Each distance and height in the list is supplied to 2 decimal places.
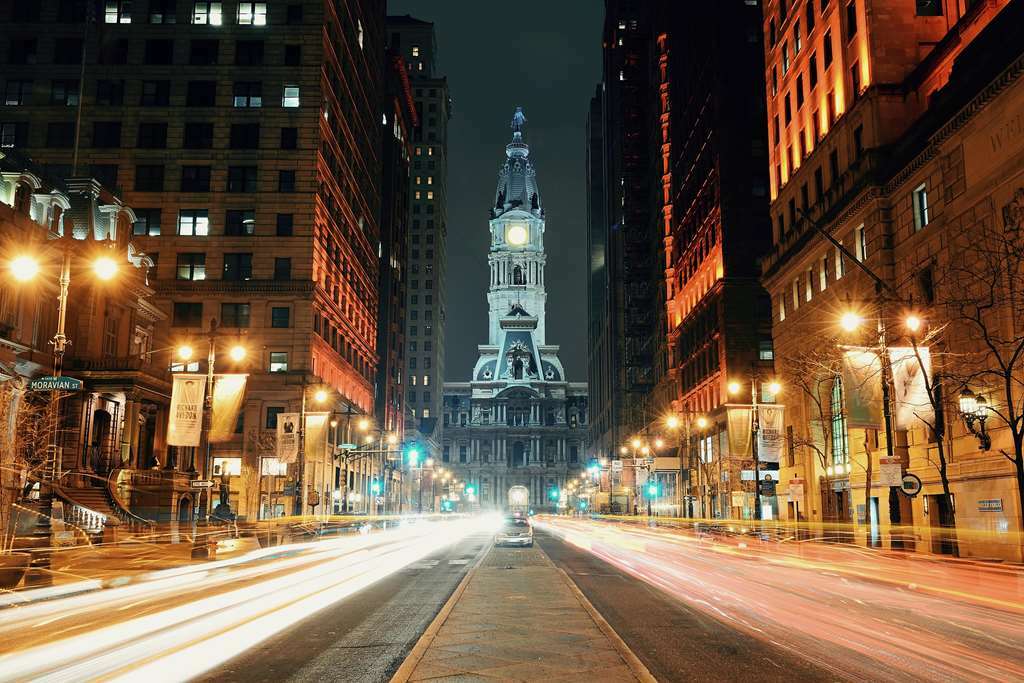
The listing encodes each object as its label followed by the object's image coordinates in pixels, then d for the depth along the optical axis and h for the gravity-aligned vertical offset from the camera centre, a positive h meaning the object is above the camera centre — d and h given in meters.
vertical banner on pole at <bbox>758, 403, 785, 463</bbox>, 45.22 +2.83
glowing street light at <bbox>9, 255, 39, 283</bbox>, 22.98 +5.39
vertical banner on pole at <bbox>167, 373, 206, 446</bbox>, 29.02 +2.38
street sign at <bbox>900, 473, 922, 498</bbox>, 26.41 +0.13
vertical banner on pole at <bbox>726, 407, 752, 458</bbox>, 50.06 +2.98
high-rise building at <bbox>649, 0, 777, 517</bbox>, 73.62 +21.21
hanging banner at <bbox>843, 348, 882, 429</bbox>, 28.09 +2.93
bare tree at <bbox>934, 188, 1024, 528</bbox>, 31.67 +6.84
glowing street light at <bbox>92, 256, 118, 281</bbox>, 23.67 +5.55
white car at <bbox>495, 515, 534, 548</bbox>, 46.72 -2.26
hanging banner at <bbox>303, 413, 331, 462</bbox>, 48.31 +2.64
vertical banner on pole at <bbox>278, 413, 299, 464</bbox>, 44.22 +2.41
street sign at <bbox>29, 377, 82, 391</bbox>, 24.78 +2.73
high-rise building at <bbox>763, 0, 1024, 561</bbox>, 33.47 +11.91
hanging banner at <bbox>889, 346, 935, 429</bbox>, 27.34 +3.00
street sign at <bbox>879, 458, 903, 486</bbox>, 26.89 +0.50
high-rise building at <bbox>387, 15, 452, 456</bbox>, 191.00 +40.04
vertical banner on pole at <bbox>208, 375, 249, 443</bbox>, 30.83 +2.89
